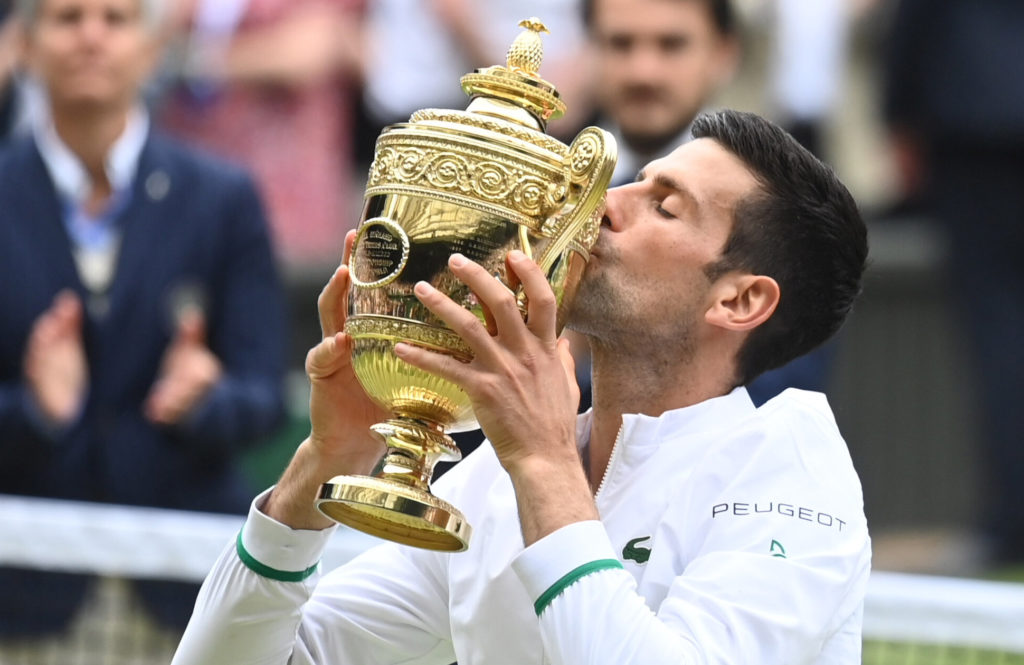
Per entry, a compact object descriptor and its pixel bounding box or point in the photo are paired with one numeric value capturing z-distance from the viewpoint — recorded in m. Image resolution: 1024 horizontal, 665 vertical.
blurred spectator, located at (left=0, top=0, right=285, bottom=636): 13.82
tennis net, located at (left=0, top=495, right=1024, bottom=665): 12.48
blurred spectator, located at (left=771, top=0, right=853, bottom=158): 18.72
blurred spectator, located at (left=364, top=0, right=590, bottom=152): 17.98
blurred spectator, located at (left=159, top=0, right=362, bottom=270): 19.11
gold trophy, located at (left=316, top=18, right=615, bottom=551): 7.39
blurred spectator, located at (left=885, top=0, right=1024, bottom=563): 17.37
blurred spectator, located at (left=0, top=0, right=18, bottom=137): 18.42
